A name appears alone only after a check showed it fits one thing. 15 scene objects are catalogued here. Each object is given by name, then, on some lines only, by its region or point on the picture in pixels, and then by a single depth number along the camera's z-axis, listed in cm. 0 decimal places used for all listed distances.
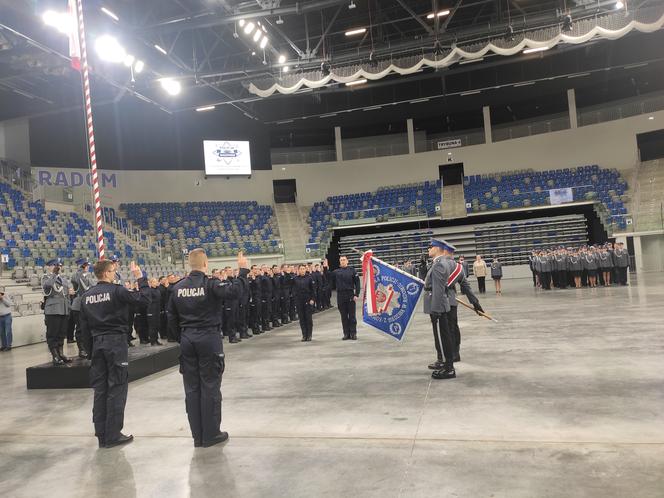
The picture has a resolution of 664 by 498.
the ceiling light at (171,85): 1653
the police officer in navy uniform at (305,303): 991
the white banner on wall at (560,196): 2538
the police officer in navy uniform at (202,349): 413
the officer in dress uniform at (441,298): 591
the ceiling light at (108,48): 1300
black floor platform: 699
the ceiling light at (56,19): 1115
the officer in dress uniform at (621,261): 1750
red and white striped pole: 633
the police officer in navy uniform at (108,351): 437
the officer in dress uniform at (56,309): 832
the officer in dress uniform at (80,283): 849
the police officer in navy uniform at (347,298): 970
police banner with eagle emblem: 741
